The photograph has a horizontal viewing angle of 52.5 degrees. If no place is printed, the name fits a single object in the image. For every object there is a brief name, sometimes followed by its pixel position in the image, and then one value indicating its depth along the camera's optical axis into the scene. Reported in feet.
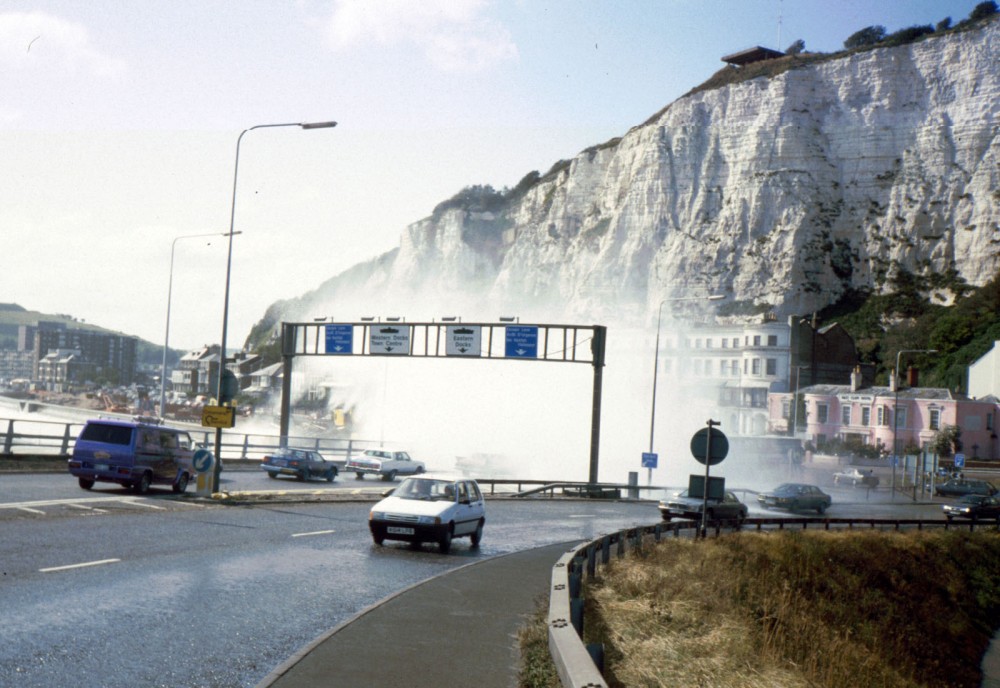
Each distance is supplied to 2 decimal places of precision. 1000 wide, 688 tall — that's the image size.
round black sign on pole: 65.77
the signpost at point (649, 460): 152.66
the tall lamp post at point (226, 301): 86.12
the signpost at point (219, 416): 82.69
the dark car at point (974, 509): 144.15
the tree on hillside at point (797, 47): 535.19
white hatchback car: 62.54
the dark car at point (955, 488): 195.72
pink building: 277.64
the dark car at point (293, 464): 124.47
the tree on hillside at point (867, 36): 504.84
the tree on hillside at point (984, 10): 448.65
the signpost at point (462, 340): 160.04
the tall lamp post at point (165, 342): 158.32
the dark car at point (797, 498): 137.69
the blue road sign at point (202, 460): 81.92
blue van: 82.43
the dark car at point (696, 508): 104.12
